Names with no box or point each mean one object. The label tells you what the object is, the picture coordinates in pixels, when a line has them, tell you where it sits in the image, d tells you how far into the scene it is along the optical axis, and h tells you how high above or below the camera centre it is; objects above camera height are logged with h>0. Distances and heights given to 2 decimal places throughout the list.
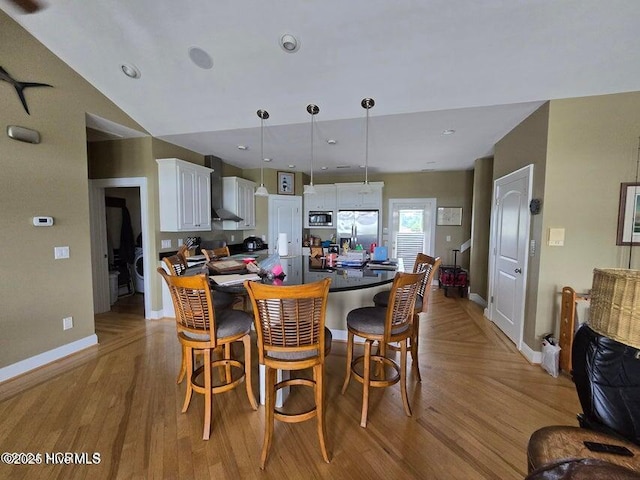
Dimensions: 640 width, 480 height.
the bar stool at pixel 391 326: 1.72 -0.71
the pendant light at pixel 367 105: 2.74 +1.26
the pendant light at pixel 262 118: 3.06 +1.26
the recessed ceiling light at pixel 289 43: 2.22 +1.54
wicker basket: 0.76 -0.23
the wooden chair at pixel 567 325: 2.38 -0.89
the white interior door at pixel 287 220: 5.81 +0.09
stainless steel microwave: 6.12 +0.13
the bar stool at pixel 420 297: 2.18 -0.64
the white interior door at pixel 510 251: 2.94 -0.29
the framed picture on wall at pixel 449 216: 5.73 +0.22
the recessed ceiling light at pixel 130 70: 2.74 +1.59
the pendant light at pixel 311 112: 2.91 +1.25
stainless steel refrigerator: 5.82 -0.04
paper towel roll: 2.74 -0.21
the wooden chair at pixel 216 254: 2.83 -0.35
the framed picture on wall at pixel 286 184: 5.86 +0.90
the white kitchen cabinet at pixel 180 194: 3.80 +0.42
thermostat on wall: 2.55 +0.00
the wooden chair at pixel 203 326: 1.61 -0.69
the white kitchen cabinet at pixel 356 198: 5.80 +0.60
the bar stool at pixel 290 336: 1.37 -0.63
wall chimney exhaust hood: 4.74 +0.60
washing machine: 4.94 -0.88
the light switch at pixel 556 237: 2.57 -0.09
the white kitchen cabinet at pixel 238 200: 5.07 +0.47
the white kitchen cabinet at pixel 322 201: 6.05 +0.55
